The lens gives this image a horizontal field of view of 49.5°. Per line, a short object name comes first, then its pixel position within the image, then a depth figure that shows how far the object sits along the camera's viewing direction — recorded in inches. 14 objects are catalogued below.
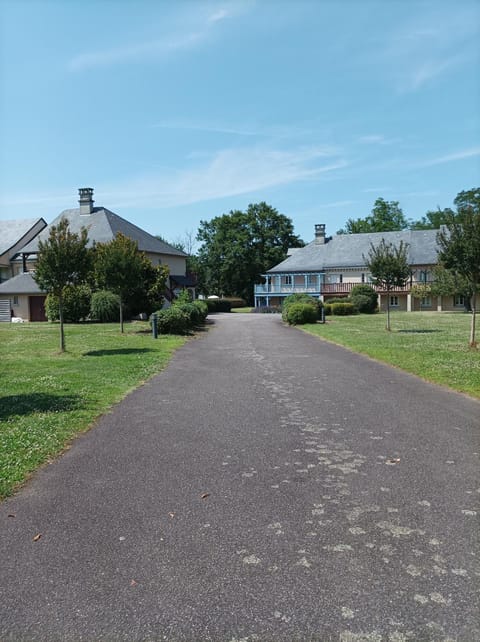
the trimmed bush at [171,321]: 972.3
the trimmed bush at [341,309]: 1653.5
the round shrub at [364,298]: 1738.4
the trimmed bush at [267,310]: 2210.1
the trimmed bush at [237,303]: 2725.9
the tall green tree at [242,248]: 3038.9
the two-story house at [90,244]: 1630.2
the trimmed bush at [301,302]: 1346.2
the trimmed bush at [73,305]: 1346.0
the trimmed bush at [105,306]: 1316.4
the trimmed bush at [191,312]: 1088.6
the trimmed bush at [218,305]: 2312.5
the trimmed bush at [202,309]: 1242.2
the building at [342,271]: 2097.7
